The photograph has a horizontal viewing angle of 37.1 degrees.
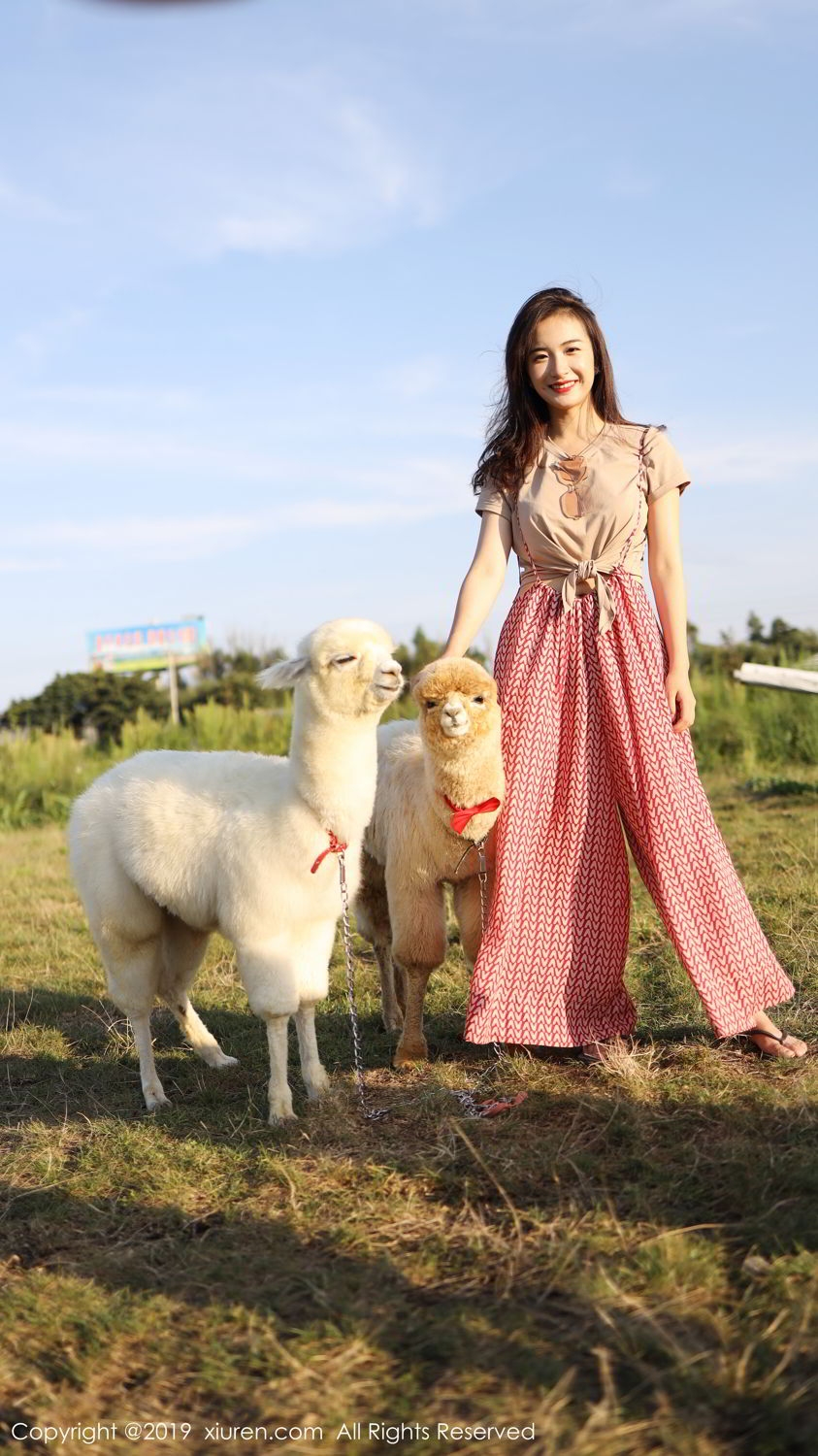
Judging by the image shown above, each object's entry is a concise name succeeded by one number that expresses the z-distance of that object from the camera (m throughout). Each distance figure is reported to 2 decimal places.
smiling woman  4.14
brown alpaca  4.00
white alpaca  3.80
